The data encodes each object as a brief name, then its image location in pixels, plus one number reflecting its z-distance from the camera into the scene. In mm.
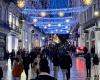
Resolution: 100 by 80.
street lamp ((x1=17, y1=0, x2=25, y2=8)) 37069
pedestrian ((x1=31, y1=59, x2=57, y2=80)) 7228
